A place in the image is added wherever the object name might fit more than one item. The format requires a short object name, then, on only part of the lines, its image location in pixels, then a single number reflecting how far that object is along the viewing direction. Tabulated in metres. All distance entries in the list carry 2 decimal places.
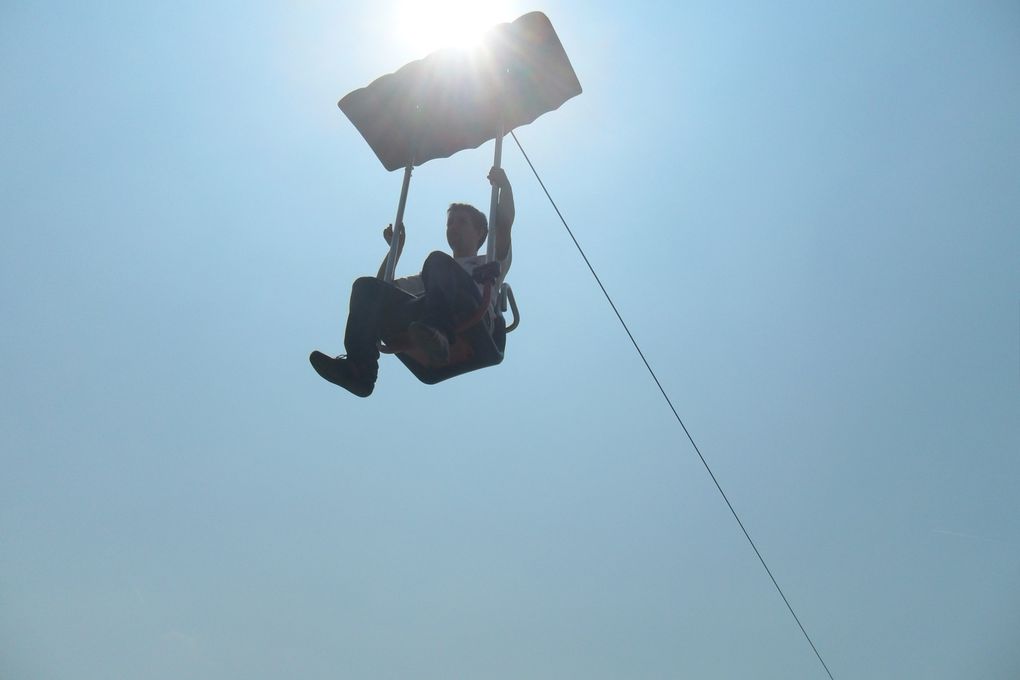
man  3.70
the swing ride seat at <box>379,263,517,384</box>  3.79
